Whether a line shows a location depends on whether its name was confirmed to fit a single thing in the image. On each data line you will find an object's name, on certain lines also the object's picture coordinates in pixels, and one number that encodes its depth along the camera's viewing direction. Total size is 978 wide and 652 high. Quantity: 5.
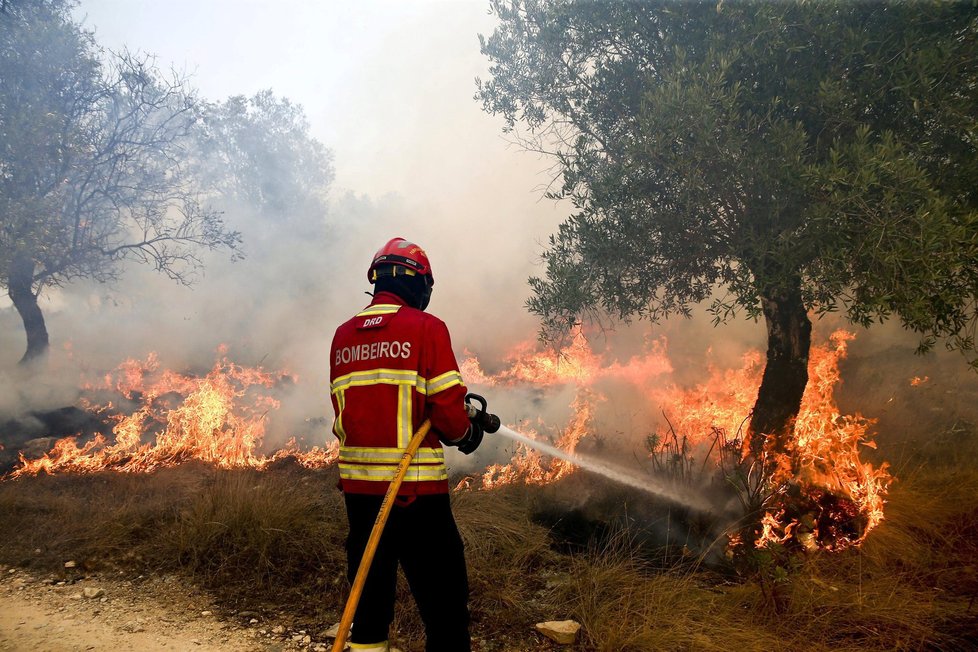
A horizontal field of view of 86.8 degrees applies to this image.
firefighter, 2.63
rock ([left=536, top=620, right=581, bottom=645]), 3.65
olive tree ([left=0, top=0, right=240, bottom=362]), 9.75
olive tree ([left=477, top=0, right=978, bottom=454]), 4.28
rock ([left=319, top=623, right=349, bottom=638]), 3.86
